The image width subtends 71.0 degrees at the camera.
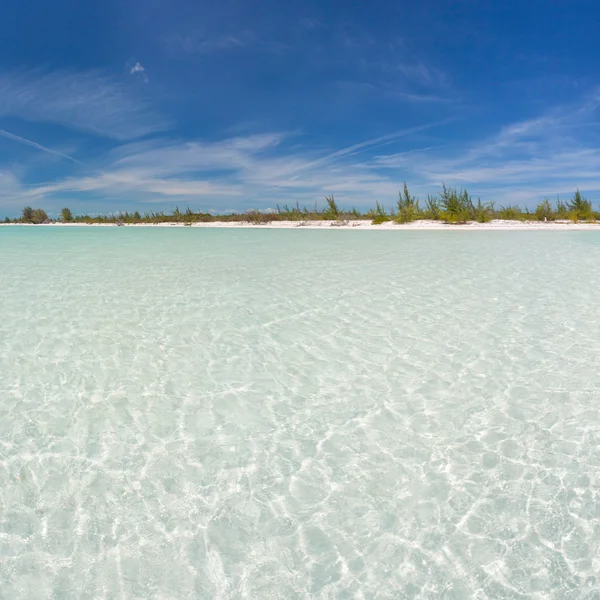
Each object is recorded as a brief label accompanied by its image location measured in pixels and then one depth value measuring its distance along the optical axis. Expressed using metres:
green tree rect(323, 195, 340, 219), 34.84
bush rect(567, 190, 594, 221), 29.21
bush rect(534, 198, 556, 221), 30.20
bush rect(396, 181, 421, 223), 30.94
